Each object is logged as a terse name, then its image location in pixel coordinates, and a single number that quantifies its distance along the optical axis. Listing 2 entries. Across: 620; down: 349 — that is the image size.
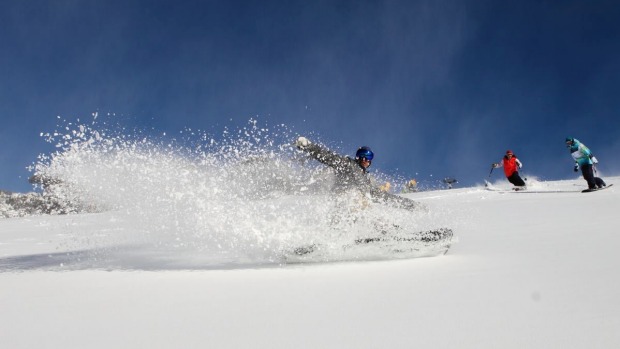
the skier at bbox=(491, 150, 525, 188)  21.30
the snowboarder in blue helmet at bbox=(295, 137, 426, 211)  7.19
